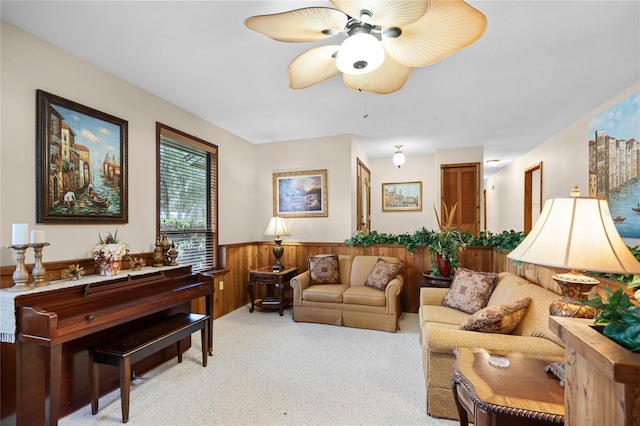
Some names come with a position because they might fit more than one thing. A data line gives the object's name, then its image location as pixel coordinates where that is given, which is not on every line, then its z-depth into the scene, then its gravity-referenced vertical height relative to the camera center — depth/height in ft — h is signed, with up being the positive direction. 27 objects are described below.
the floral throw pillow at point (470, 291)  8.87 -2.52
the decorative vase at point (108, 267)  7.71 -1.44
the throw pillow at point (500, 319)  6.18 -2.30
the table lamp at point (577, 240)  3.57 -0.38
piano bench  6.30 -3.16
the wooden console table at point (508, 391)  3.76 -2.56
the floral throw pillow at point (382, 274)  12.21 -2.63
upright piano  5.36 -2.45
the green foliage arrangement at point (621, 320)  2.01 -0.83
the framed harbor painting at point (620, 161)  8.71 +1.66
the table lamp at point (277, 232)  14.08 -0.94
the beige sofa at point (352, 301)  11.40 -3.63
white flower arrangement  7.70 -1.14
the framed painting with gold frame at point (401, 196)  19.67 +1.13
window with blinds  10.78 +0.74
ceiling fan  4.12 +2.95
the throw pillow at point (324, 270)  13.29 -2.63
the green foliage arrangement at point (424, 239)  11.53 -1.25
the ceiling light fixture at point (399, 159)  16.12 +3.00
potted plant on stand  12.19 -1.59
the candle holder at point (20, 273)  5.90 -1.21
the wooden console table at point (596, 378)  1.82 -1.22
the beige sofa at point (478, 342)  5.62 -2.62
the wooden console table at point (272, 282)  13.32 -3.23
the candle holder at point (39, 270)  6.21 -1.22
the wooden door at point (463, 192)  17.22 +1.24
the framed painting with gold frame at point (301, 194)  15.07 +1.03
